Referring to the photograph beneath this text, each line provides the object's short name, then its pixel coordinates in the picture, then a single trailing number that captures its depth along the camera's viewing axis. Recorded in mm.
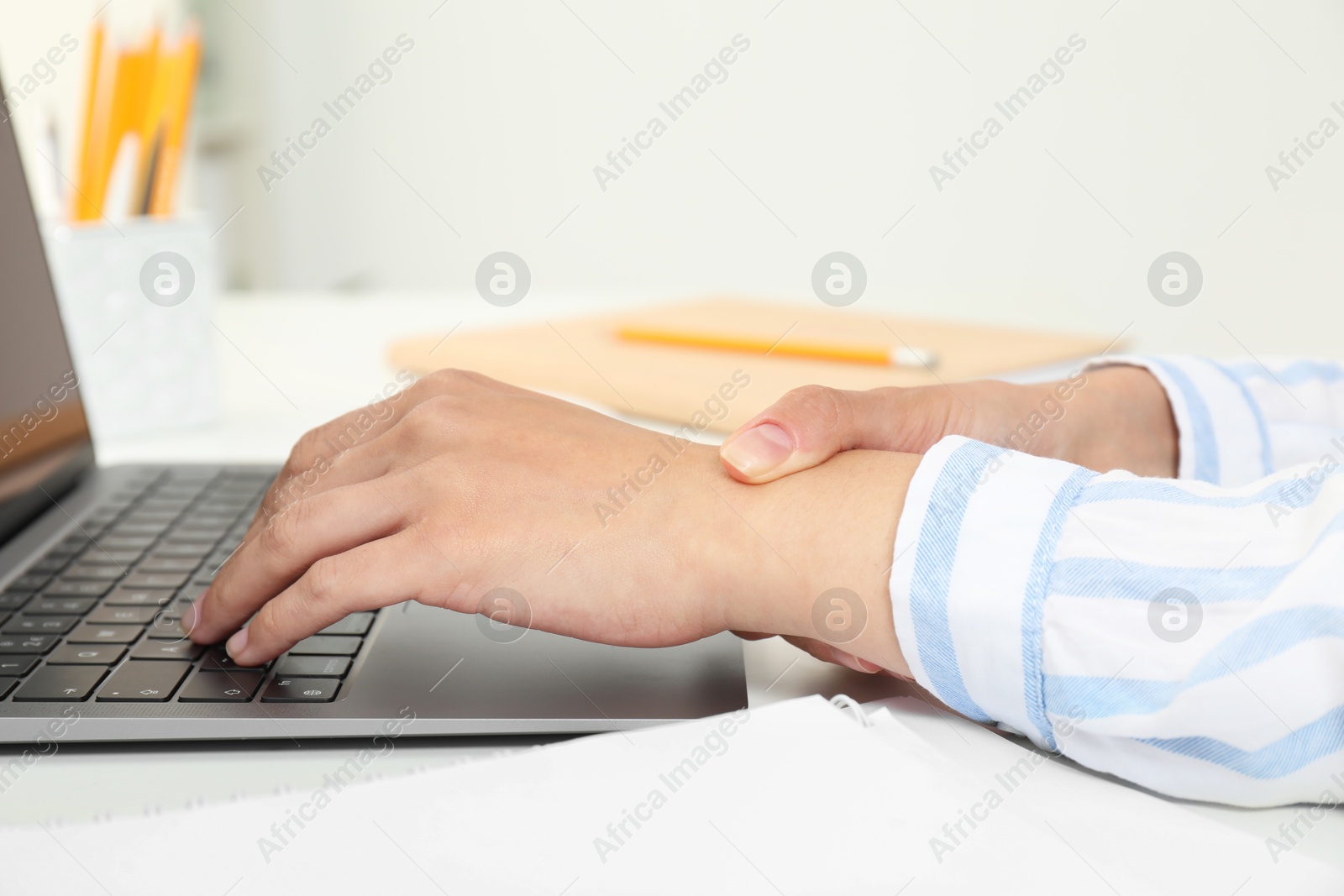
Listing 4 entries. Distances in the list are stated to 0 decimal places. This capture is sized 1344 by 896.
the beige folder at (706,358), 900
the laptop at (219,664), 423
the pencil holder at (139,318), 869
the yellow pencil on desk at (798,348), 957
